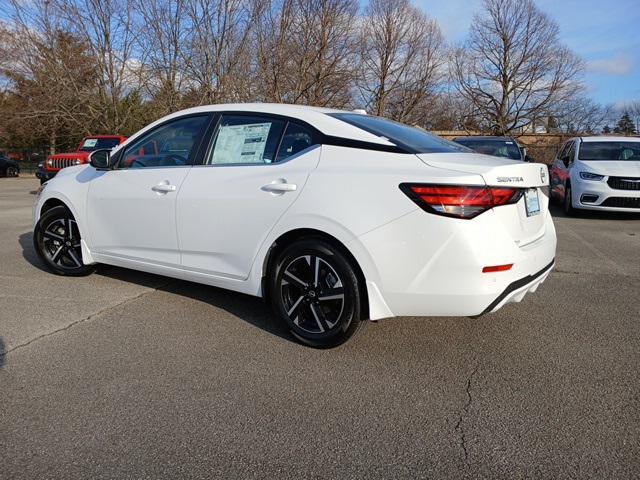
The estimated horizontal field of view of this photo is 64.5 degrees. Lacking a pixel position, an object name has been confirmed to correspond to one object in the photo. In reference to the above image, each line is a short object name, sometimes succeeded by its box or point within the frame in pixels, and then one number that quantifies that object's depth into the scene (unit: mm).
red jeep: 14342
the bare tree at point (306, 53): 23219
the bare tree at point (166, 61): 22922
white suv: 9266
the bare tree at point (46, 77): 24094
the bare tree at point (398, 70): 37594
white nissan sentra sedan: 2902
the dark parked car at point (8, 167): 26047
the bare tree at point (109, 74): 24234
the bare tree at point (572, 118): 44375
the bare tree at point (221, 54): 22078
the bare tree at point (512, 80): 43656
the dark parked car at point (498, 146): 11633
